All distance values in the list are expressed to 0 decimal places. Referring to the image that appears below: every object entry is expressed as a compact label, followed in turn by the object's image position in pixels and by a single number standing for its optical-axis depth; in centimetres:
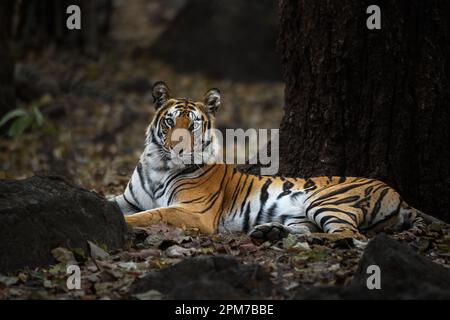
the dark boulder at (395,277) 838
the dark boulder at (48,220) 987
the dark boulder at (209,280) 873
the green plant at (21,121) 2195
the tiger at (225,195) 1279
